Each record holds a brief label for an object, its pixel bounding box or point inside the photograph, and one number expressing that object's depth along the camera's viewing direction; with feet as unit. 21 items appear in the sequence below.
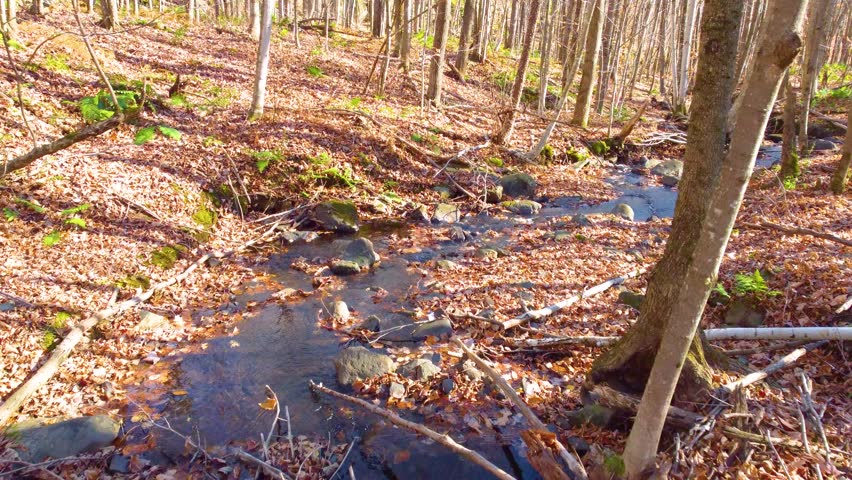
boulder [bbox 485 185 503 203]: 42.88
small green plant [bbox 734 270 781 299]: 20.42
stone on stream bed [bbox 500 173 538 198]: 44.87
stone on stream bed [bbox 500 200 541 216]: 41.19
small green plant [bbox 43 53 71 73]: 36.86
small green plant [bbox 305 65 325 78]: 56.59
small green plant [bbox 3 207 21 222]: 23.90
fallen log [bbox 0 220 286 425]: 15.72
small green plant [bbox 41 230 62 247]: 23.50
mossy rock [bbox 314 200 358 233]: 35.45
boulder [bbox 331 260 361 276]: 29.14
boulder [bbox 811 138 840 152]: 51.97
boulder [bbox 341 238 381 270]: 30.25
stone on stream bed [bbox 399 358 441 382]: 19.15
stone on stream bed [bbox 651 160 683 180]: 53.42
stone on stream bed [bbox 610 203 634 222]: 39.09
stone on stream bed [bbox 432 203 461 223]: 38.68
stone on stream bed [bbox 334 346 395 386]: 19.36
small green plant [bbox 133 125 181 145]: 33.12
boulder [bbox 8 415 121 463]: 14.61
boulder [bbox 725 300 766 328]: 20.06
